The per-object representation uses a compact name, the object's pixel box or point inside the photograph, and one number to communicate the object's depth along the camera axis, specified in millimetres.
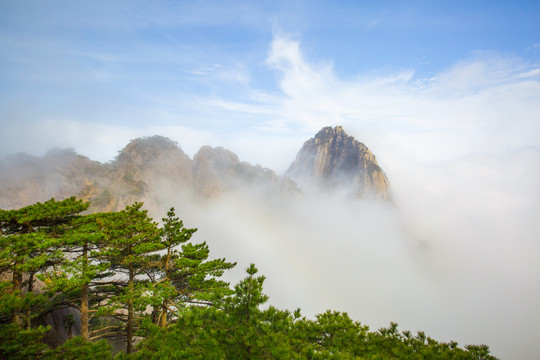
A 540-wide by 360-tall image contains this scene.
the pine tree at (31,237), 9297
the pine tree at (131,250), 12570
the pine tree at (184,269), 14398
